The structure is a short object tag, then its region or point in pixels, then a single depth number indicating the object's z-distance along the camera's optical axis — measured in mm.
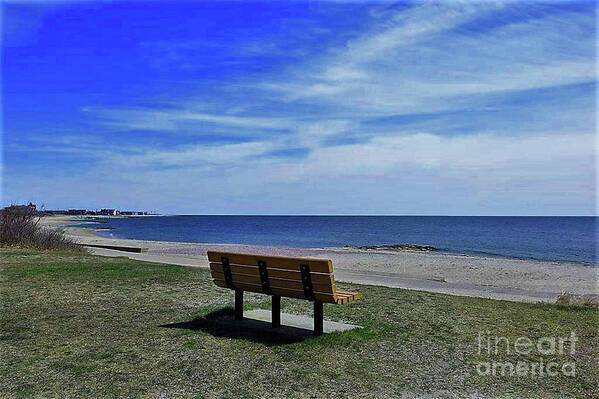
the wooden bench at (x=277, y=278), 6402
